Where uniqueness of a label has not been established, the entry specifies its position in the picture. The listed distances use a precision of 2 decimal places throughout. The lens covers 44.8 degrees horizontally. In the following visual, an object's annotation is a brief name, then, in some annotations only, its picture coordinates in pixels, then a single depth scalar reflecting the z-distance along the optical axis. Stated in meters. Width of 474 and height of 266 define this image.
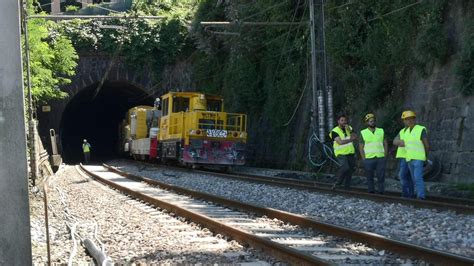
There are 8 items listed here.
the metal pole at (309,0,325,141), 19.55
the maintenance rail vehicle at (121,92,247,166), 22.62
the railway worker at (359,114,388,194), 11.66
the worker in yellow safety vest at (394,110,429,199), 10.30
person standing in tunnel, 38.28
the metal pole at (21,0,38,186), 15.79
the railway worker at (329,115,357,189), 12.49
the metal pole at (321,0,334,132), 19.38
